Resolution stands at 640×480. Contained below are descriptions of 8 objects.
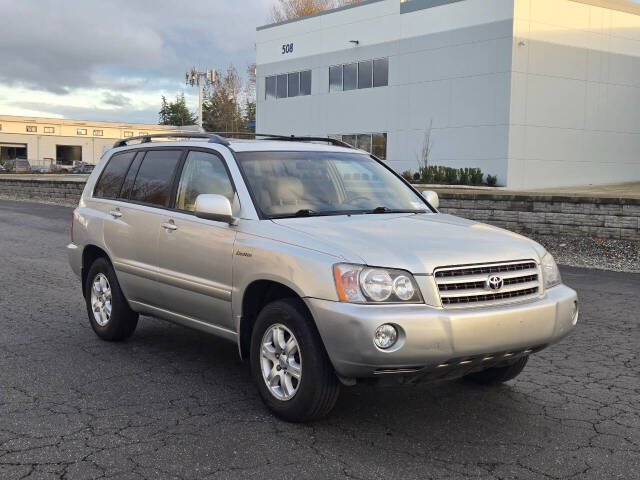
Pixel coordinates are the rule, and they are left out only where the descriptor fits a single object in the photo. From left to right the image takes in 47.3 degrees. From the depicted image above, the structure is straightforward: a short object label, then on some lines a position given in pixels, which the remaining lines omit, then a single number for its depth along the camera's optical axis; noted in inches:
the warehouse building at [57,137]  3334.2
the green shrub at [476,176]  1253.6
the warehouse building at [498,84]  1245.7
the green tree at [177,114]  3734.0
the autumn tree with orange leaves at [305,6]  2709.2
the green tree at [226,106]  2997.0
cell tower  1835.6
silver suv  160.7
